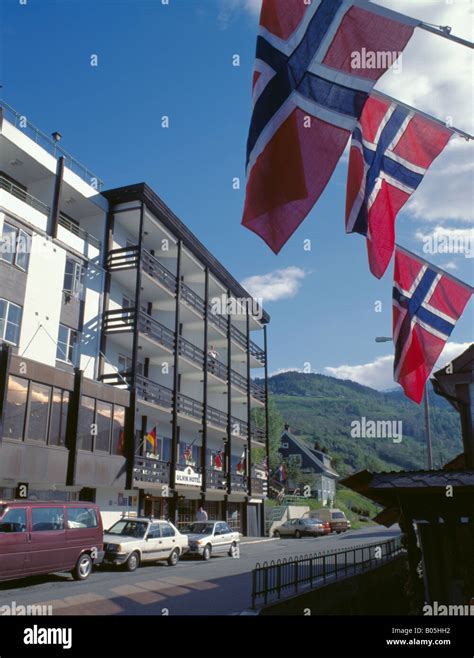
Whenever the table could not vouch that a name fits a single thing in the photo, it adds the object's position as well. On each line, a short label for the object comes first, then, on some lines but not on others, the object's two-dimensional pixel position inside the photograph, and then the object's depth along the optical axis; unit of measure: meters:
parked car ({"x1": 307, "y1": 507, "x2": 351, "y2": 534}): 49.25
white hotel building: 21.05
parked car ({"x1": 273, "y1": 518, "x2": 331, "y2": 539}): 42.41
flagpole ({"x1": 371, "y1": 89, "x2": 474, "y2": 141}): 8.73
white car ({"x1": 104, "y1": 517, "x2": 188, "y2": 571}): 17.70
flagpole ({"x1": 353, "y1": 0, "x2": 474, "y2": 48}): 7.16
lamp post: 20.69
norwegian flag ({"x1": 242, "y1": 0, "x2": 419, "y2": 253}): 7.48
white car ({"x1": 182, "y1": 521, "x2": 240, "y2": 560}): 22.72
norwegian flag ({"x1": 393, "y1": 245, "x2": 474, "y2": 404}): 11.22
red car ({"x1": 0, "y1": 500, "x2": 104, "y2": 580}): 13.48
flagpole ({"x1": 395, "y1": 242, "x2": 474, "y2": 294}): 11.04
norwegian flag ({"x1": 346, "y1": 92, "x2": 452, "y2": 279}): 9.26
